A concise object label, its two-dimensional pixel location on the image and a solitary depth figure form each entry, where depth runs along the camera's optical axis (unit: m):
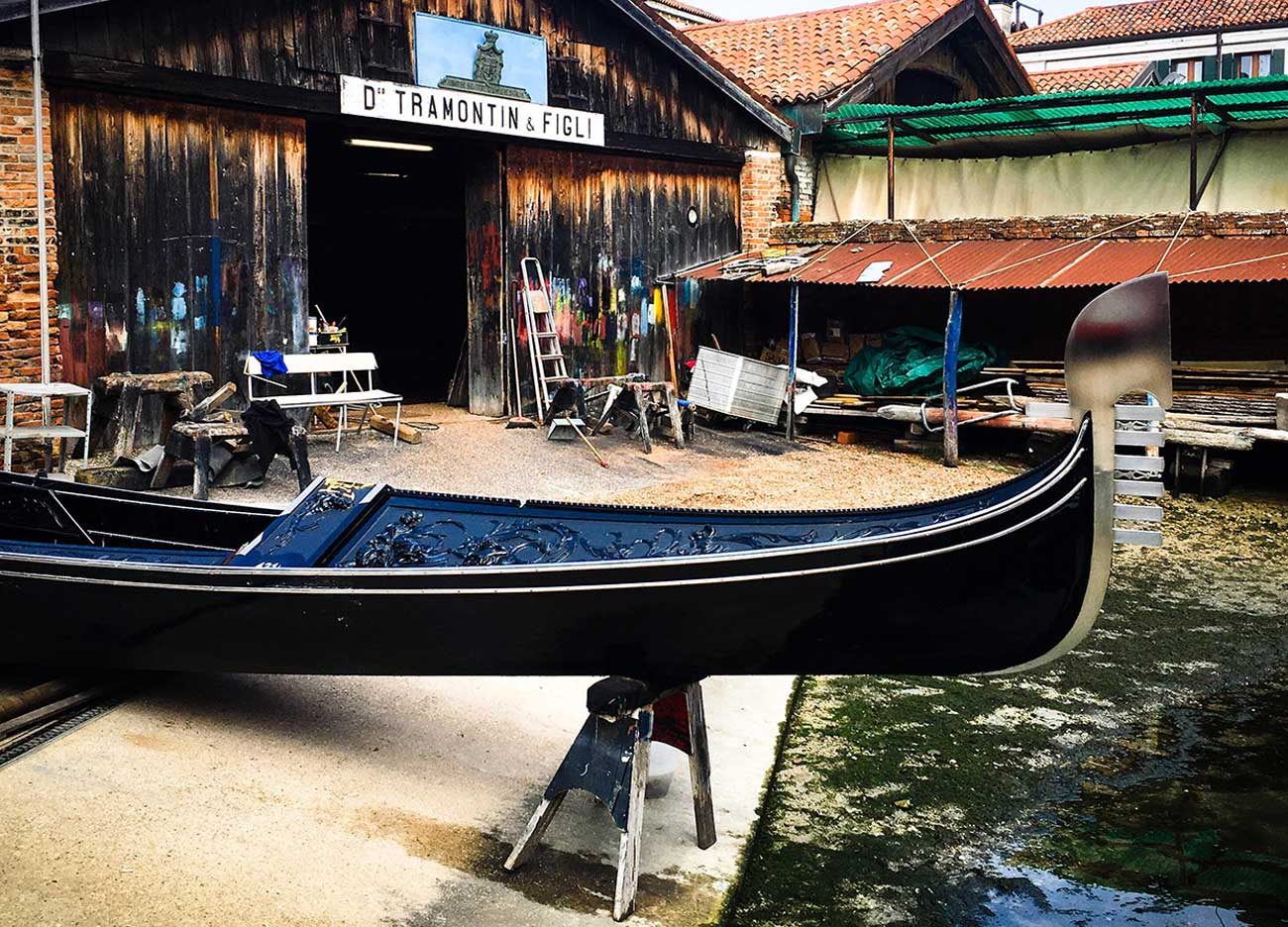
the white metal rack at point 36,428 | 8.39
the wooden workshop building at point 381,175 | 9.80
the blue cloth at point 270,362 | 10.90
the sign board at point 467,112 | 11.38
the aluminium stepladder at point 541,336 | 13.05
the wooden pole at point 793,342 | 13.57
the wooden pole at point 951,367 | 12.37
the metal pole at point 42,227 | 9.03
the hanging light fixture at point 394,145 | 13.43
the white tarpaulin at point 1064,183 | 14.45
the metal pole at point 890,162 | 14.66
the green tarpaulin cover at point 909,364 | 13.81
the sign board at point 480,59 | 11.89
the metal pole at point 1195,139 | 12.57
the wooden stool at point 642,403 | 12.48
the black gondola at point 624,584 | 4.07
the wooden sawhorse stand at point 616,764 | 4.26
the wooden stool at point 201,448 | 9.09
